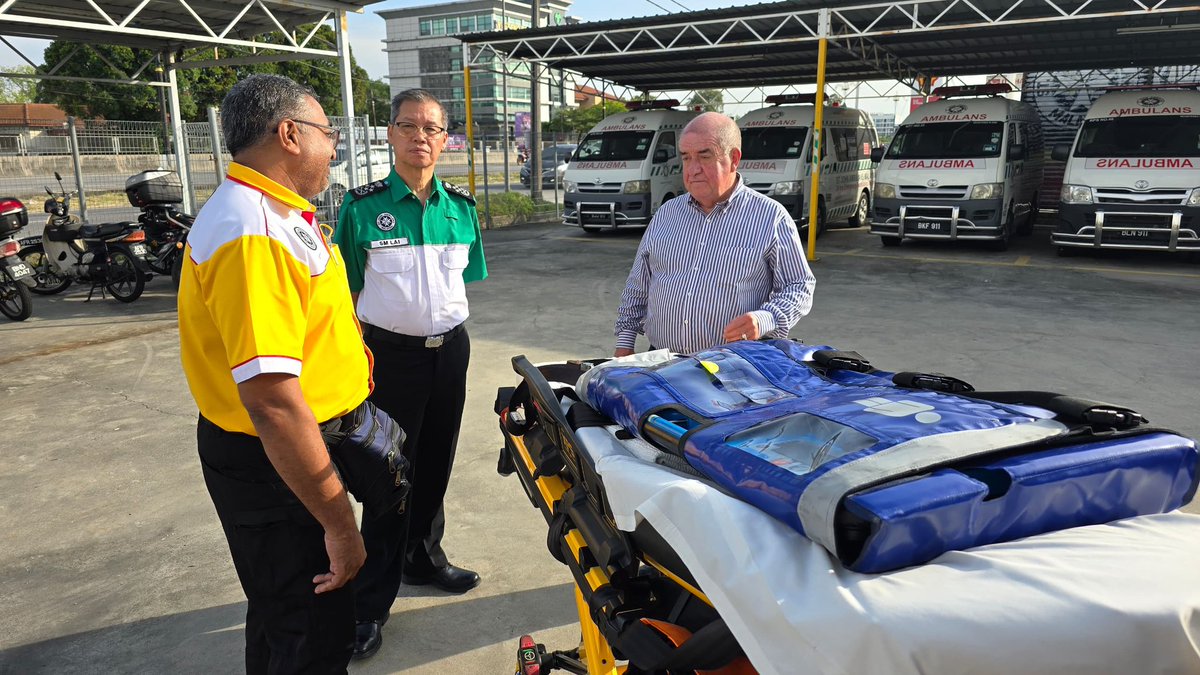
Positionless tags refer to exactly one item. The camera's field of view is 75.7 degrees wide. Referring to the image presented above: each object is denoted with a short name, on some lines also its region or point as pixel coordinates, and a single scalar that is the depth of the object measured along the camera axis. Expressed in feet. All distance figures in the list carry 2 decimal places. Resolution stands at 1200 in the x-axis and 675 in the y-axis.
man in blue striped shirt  9.39
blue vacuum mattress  3.90
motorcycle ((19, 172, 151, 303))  28.84
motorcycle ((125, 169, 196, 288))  30.04
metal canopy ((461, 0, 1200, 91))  37.42
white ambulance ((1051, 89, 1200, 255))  33.32
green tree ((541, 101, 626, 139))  185.16
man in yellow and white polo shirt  5.28
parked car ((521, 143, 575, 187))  92.02
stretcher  3.44
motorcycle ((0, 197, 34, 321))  25.62
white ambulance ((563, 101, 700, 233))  45.21
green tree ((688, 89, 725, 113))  75.05
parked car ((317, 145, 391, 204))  35.83
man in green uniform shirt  9.18
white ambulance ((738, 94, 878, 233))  43.09
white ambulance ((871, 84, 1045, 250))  37.99
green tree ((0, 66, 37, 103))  140.49
